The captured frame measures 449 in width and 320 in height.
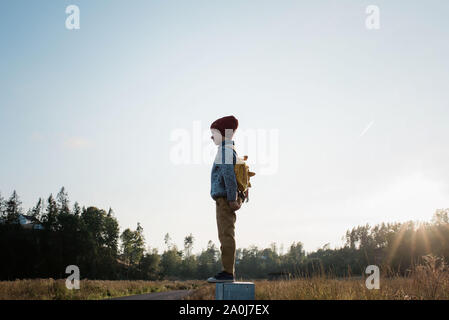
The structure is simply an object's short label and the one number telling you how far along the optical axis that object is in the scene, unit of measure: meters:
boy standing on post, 4.38
